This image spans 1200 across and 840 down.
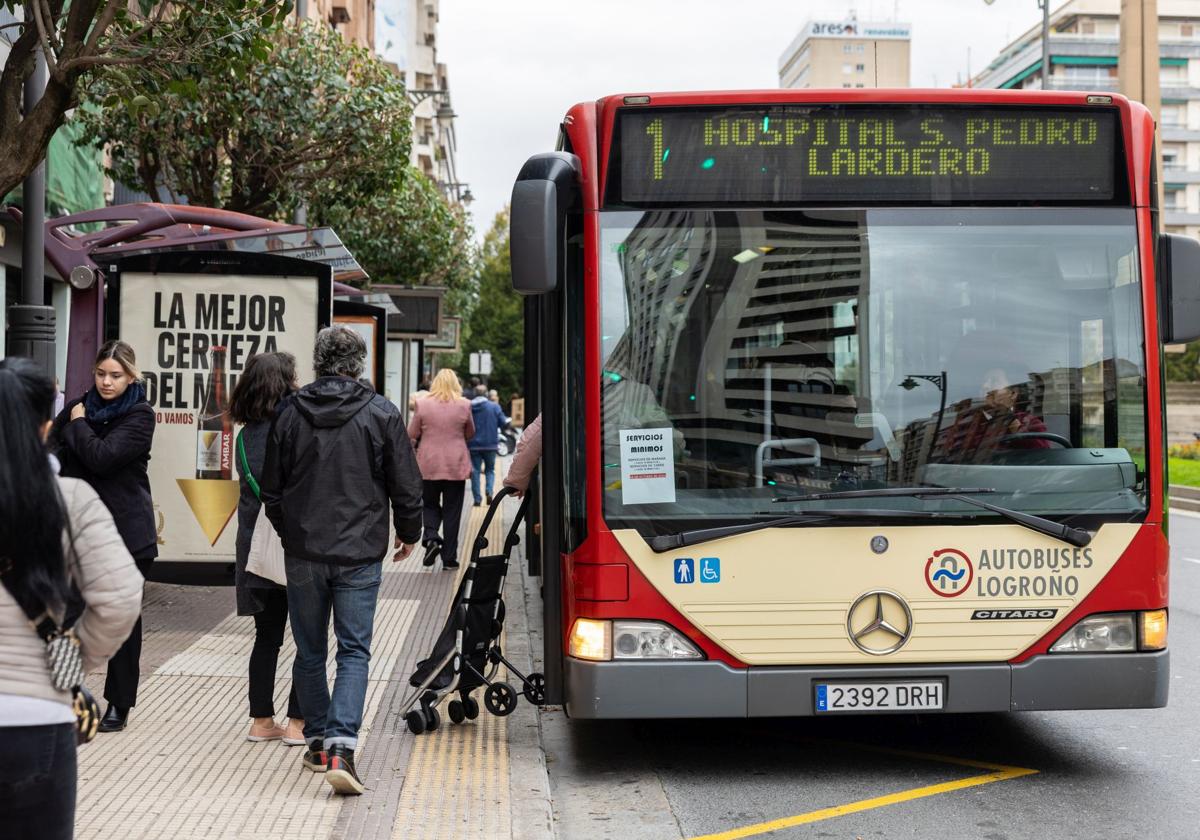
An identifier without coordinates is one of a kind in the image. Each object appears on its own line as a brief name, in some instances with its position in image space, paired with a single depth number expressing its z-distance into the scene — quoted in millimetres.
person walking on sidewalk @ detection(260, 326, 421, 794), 5852
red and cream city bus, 6164
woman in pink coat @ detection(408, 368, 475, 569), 14078
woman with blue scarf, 6738
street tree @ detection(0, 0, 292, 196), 7930
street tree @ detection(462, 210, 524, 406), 80188
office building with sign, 158625
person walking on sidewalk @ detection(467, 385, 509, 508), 19309
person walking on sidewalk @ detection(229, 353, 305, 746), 6691
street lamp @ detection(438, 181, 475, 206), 47906
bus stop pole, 9641
